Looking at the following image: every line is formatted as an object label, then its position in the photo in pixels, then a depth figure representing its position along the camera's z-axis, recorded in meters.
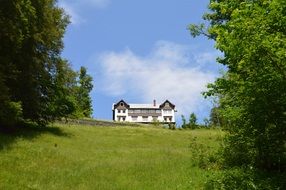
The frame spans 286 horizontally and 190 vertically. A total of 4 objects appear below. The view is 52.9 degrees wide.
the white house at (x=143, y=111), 115.55
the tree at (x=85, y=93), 73.77
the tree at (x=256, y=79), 9.02
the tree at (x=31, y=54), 19.01
